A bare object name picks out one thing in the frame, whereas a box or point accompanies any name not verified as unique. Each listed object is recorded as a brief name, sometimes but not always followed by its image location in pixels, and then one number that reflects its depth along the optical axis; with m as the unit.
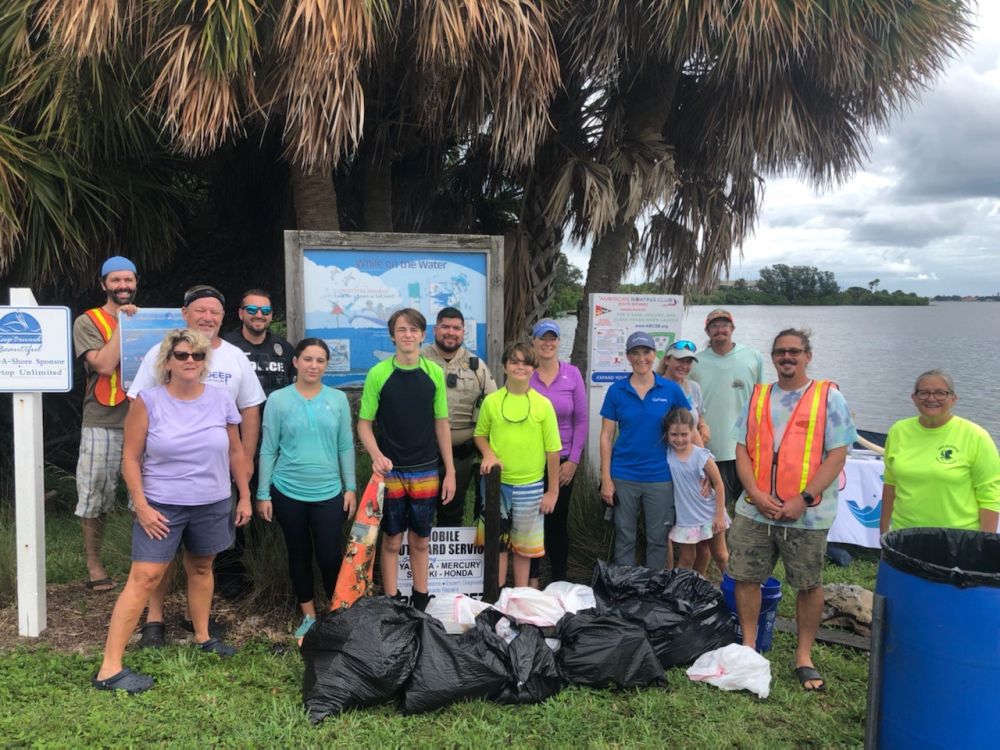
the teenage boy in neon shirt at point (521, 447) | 4.03
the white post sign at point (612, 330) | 5.82
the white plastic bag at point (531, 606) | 3.72
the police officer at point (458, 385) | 4.14
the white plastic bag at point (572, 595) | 3.88
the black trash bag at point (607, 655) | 3.43
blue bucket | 3.90
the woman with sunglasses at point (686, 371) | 4.69
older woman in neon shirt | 3.32
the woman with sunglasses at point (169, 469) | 3.29
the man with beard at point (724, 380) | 4.85
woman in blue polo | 4.25
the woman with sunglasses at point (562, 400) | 4.36
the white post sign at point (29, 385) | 3.83
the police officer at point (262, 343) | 3.99
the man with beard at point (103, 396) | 4.09
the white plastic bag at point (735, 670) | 3.46
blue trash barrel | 2.46
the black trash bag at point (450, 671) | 3.19
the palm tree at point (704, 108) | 5.99
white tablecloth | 5.85
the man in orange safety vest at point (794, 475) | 3.50
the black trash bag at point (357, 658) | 3.14
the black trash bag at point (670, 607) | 3.68
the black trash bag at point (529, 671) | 3.31
